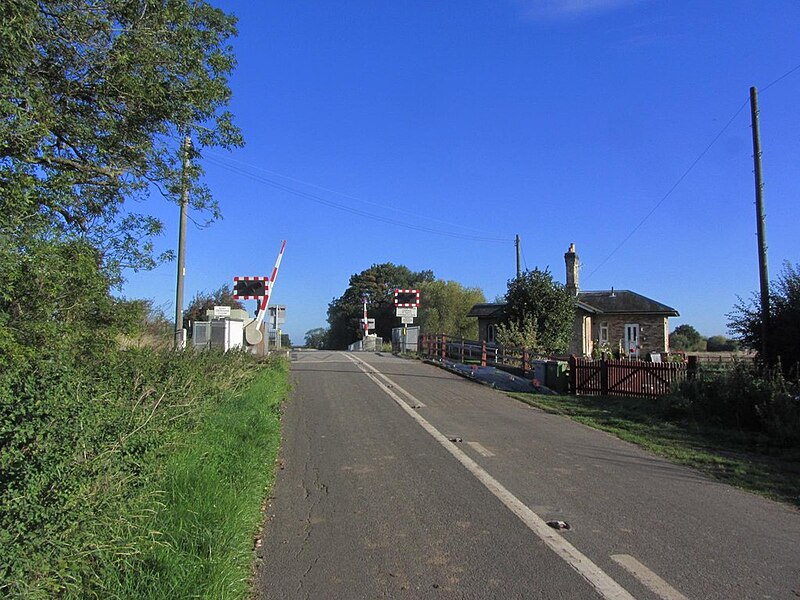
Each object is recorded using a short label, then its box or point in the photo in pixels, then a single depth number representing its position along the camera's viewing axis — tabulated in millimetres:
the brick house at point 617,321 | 39594
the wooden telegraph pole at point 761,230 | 15742
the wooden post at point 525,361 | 23031
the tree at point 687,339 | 71300
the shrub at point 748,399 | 11562
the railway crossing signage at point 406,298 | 36344
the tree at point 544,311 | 30547
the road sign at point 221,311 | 22406
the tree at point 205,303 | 36656
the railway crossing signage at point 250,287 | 24016
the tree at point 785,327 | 15602
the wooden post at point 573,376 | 19609
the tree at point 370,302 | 87125
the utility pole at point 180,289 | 16627
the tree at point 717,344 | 69762
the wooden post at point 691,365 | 16278
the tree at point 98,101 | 5289
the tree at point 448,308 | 63688
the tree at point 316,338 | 106938
